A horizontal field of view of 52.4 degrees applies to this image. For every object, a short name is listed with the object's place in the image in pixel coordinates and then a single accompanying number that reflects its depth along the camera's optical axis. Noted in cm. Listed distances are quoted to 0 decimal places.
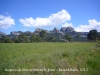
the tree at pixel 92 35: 8682
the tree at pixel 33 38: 9106
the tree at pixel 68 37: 9450
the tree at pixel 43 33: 9731
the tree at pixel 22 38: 8686
